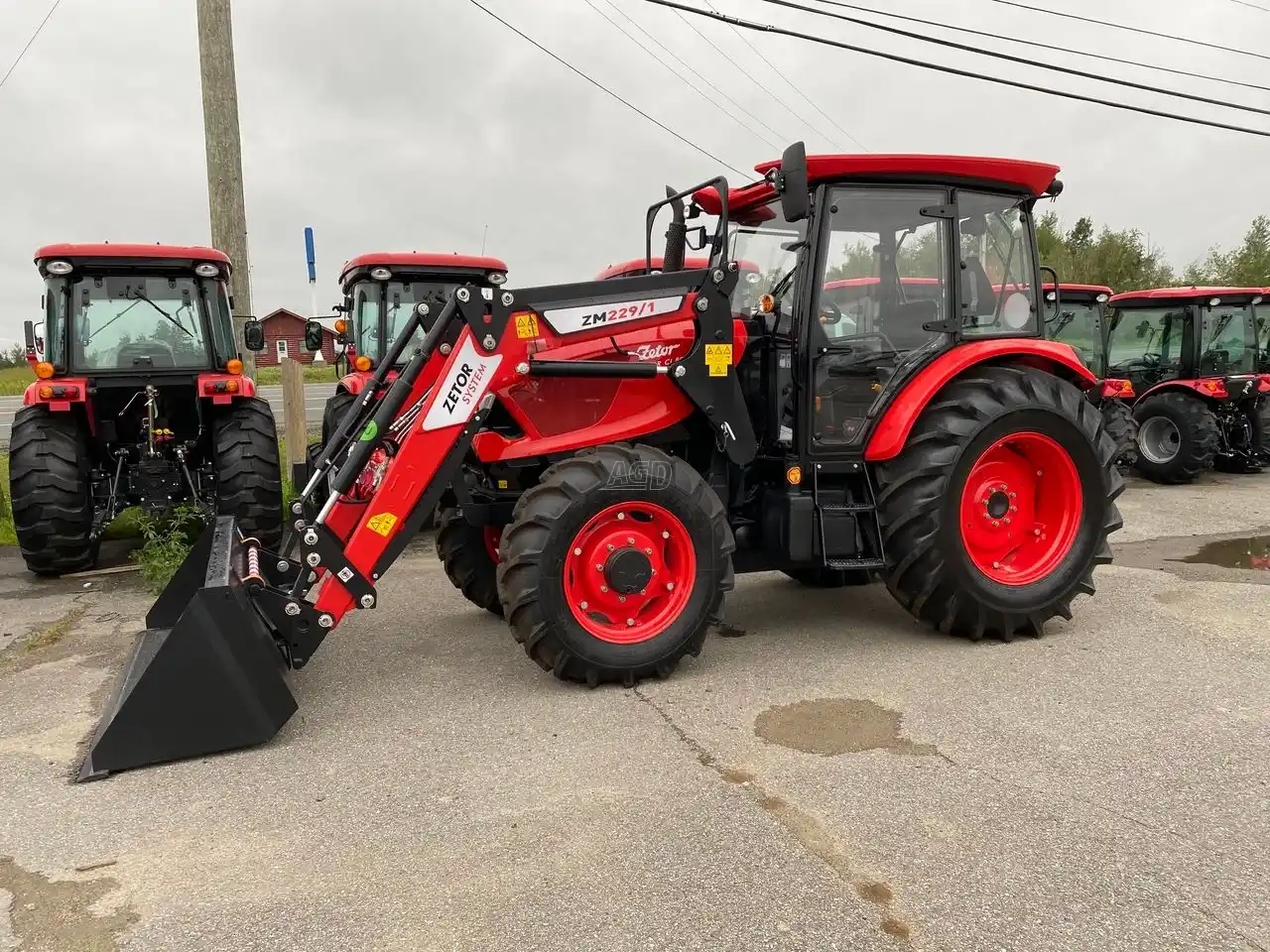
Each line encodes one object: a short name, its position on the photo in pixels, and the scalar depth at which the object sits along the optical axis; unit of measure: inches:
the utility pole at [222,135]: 305.6
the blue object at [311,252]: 305.3
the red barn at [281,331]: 2364.1
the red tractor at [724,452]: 150.6
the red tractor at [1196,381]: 427.8
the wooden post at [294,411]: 319.9
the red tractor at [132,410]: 250.4
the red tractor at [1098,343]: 410.9
